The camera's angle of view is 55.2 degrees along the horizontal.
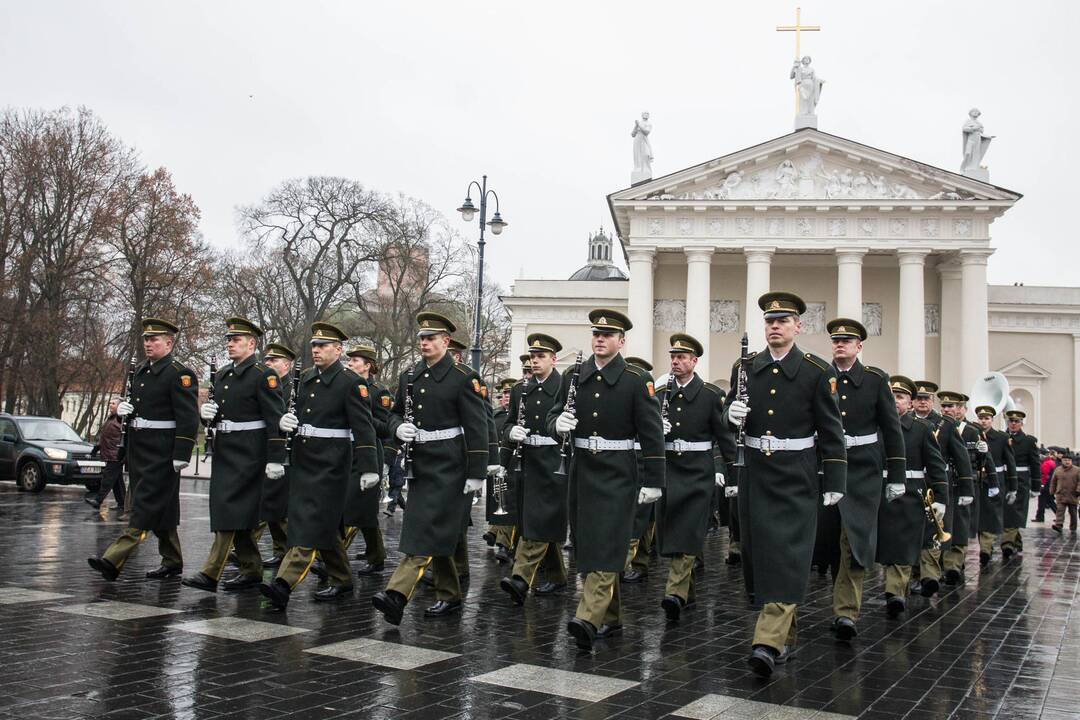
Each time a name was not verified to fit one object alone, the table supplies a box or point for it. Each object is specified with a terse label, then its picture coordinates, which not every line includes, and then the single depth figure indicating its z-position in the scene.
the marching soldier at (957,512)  11.82
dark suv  21.64
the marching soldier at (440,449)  7.93
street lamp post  26.27
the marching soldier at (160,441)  9.35
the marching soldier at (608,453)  7.37
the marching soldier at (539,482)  9.20
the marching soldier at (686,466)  8.95
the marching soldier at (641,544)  10.75
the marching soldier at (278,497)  9.98
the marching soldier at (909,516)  9.27
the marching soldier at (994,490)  14.43
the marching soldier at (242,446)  8.83
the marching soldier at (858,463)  7.99
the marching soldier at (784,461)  6.82
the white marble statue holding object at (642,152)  46.66
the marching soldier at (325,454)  8.40
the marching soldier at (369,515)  10.33
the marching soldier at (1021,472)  15.73
